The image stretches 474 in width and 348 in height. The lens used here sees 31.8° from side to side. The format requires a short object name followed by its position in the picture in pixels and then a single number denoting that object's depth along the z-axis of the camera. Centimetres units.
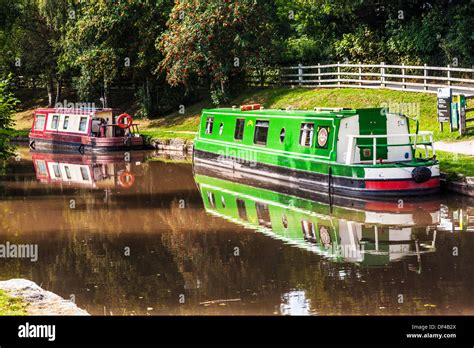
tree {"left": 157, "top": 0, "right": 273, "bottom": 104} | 3934
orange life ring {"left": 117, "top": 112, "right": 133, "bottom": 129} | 3853
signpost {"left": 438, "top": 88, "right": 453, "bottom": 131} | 2681
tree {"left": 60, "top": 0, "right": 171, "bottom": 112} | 4338
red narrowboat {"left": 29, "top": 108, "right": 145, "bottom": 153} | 3794
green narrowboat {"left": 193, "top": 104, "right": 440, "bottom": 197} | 2116
